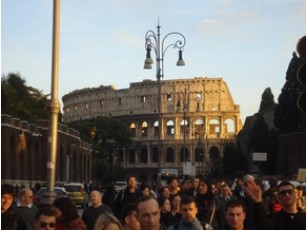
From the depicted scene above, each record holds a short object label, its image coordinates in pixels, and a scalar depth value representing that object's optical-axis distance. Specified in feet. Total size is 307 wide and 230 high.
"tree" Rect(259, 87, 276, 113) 299.15
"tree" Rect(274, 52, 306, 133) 202.39
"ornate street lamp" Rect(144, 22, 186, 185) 105.19
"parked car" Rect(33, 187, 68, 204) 99.58
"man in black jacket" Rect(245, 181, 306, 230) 23.45
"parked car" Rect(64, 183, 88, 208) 129.84
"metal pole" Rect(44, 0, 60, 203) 46.24
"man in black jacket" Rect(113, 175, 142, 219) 43.60
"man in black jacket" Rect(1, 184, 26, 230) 24.92
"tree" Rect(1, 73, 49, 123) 240.79
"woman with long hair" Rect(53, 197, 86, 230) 23.86
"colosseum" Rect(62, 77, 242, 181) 474.08
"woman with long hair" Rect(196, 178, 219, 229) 41.47
